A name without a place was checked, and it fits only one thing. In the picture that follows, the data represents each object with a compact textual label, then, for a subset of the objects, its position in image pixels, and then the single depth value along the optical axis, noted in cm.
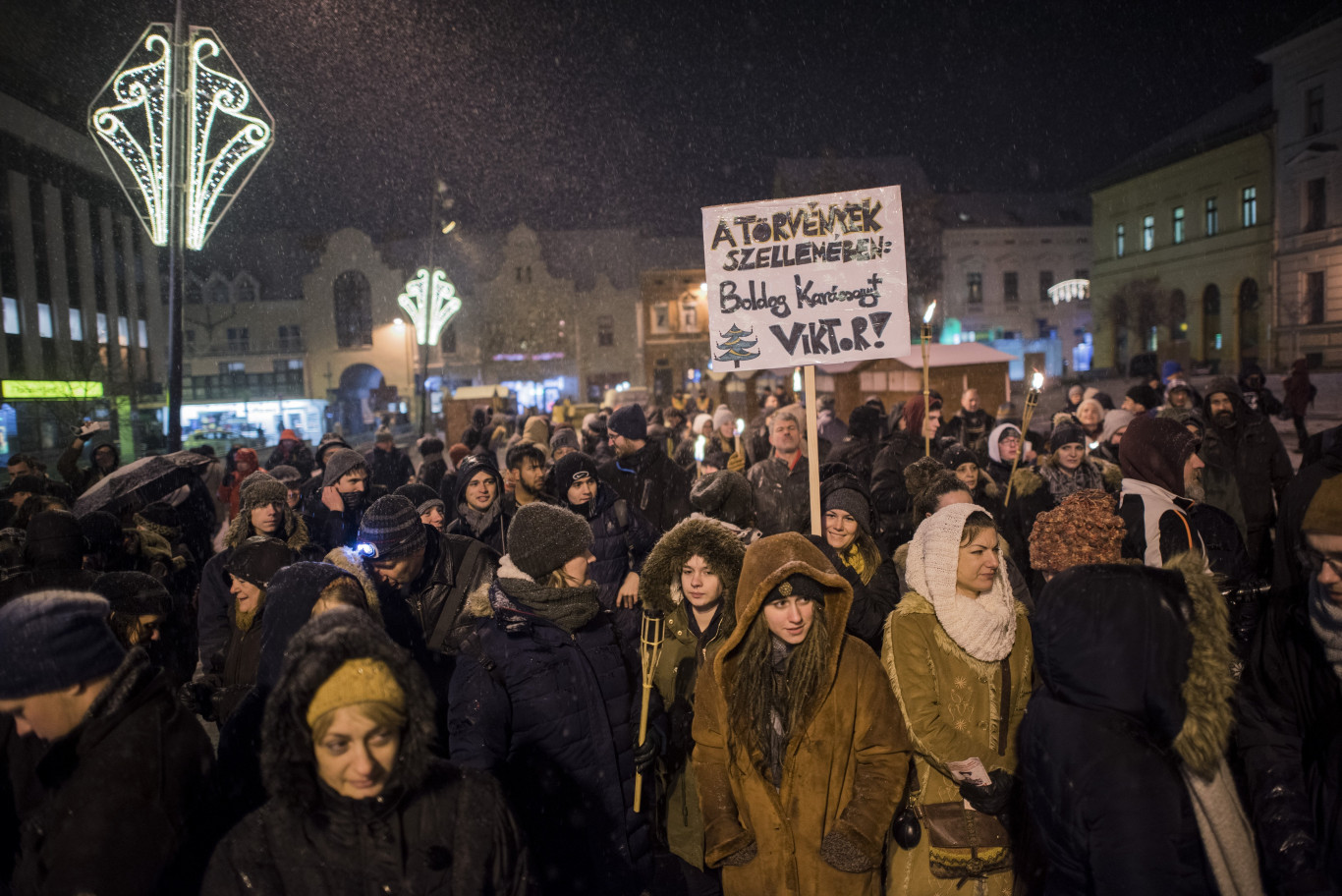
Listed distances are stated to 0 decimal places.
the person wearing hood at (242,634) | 364
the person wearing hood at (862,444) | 819
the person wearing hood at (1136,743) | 216
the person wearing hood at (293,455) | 1162
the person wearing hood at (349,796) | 197
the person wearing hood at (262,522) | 425
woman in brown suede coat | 271
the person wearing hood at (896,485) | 669
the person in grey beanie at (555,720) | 299
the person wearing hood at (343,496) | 623
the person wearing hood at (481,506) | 590
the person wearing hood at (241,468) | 944
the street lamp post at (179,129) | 835
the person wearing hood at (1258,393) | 1380
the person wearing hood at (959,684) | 291
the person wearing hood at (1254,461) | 675
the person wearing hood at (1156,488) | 396
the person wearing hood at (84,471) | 959
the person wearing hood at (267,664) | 253
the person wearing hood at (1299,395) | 1603
